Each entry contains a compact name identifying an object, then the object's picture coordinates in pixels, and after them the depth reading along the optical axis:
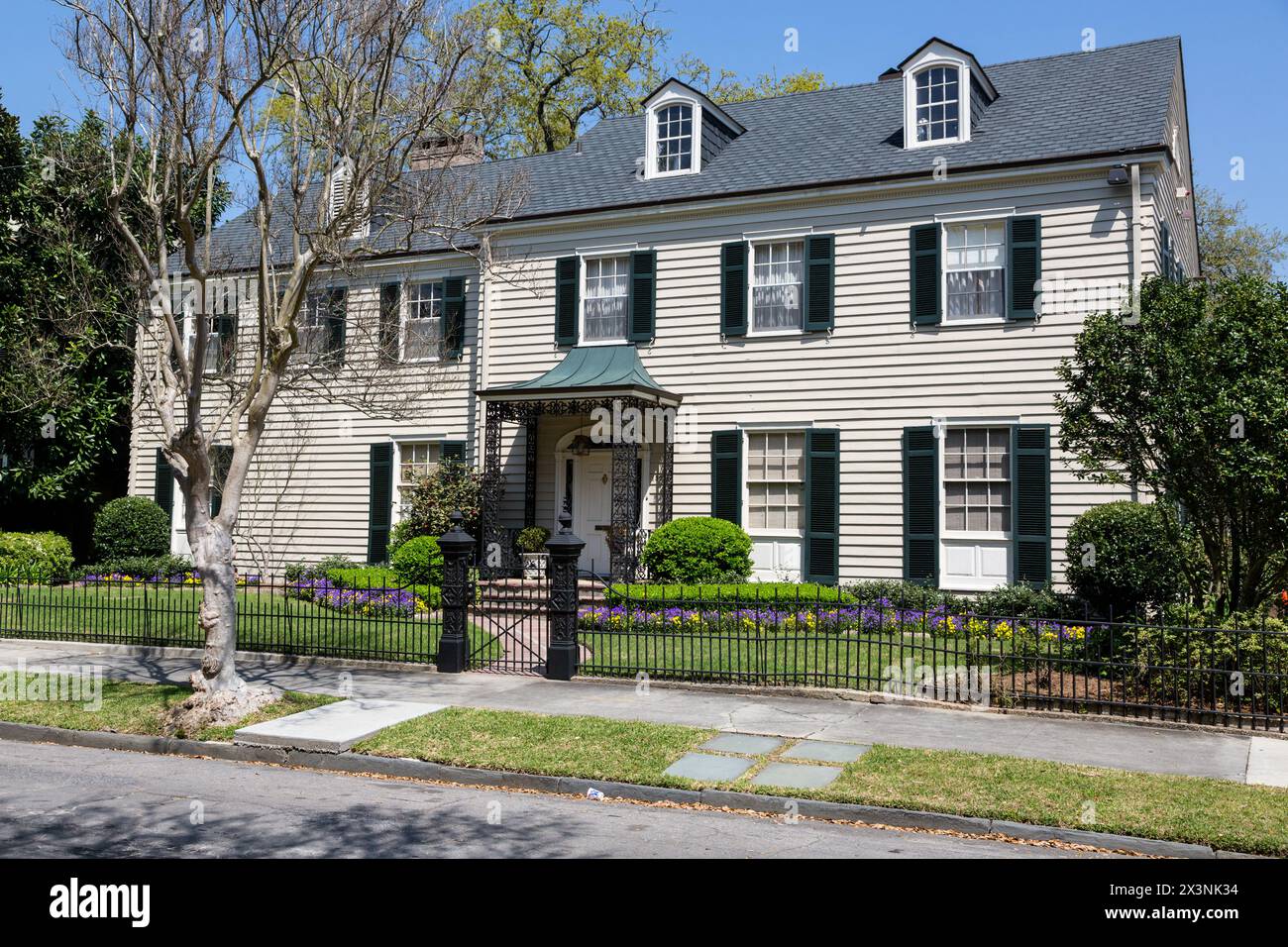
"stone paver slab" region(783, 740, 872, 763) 8.81
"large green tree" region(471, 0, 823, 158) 35.59
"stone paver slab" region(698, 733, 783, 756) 9.14
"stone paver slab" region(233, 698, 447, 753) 9.47
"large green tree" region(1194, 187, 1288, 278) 35.41
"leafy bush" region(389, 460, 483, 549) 20.34
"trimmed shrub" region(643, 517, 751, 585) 17.52
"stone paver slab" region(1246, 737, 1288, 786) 8.07
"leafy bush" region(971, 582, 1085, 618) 15.19
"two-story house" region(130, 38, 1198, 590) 16.95
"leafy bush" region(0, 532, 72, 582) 20.92
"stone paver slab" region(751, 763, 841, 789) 8.05
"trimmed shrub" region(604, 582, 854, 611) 15.83
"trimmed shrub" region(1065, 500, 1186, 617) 13.70
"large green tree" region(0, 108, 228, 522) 21.50
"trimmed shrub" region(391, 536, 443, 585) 18.50
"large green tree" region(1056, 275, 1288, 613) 10.69
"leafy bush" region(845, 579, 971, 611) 16.47
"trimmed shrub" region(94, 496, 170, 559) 22.94
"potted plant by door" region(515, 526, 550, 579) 18.84
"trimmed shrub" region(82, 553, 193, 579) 21.41
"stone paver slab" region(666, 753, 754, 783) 8.30
